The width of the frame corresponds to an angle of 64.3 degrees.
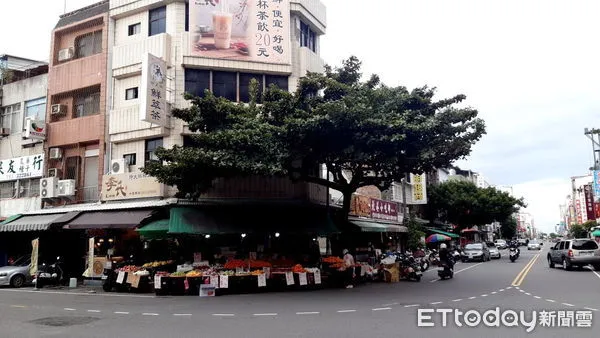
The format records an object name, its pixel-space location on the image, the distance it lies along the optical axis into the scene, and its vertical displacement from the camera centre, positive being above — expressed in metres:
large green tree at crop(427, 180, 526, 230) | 48.34 +3.15
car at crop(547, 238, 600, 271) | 25.05 -1.17
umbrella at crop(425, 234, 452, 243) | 38.72 -0.33
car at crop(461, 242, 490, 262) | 38.84 -1.59
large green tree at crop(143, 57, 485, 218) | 16.12 +3.54
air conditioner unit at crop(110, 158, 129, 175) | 22.30 +3.40
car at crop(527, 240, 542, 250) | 71.94 -1.94
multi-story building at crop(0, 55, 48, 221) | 25.22 +5.59
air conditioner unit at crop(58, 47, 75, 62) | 25.45 +9.90
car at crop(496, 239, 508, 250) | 67.89 -1.69
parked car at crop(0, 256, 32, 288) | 21.42 -1.53
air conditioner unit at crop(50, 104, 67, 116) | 25.06 +6.86
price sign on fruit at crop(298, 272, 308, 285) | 17.97 -1.56
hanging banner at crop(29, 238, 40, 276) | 20.41 -0.73
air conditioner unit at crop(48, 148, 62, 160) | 24.50 +4.43
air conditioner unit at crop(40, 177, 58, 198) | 23.91 +2.67
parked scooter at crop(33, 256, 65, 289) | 21.67 -1.57
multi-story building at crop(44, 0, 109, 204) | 23.67 +7.01
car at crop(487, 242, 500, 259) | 43.76 -1.75
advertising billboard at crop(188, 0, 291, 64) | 22.12 +9.69
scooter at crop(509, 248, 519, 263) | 37.81 -1.72
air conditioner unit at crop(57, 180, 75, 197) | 23.54 +2.57
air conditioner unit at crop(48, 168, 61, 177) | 24.48 +3.50
